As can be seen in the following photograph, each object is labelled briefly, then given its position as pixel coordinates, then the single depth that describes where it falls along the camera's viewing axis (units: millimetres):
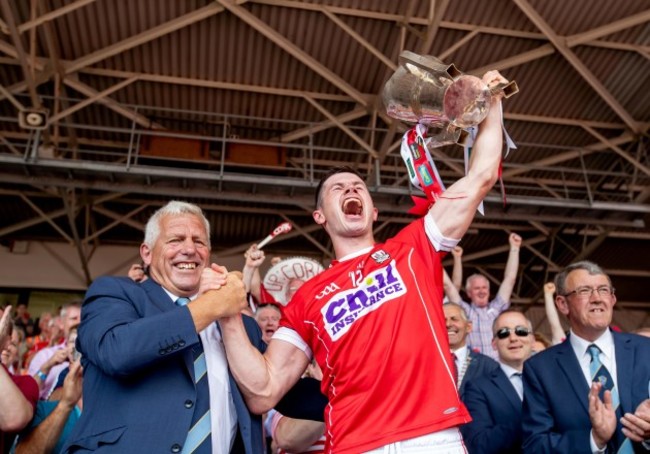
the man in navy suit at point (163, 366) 1796
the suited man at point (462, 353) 4191
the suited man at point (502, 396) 3336
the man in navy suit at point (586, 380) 2670
